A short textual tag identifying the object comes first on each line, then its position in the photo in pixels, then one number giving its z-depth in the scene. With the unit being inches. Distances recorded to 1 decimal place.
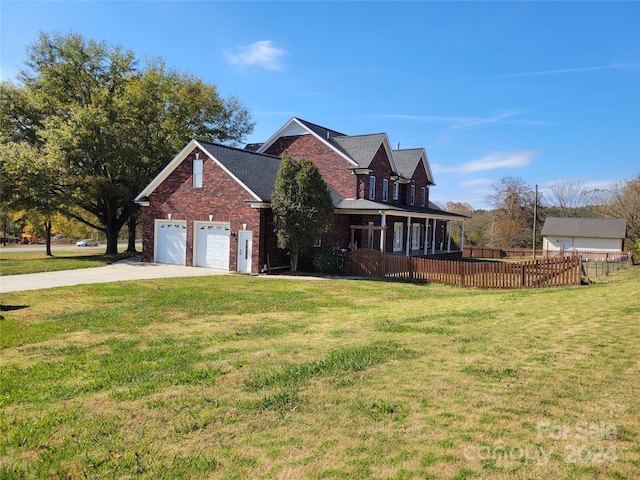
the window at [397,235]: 1203.2
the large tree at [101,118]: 1031.0
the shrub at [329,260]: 829.8
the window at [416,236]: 1301.2
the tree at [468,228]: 2073.1
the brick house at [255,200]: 839.7
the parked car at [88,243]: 2081.1
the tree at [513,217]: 2373.3
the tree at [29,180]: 936.9
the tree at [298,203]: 788.6
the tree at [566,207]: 2571.4
